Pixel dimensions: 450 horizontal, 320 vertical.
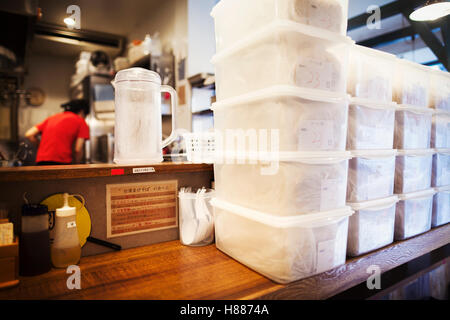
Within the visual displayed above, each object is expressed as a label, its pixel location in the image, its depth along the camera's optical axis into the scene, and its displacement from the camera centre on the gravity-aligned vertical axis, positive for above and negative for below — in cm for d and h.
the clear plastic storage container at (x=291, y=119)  91 +10
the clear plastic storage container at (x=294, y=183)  92 -13
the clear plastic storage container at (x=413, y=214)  133 -33
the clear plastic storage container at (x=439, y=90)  154 +34
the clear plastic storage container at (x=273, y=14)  93 +48
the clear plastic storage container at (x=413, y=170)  134 -11
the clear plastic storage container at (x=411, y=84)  134 +33
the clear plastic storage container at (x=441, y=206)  155 -33
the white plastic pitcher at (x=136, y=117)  131 +13
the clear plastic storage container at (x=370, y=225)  113 -33
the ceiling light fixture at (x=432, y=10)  204 +109
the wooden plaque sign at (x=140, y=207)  118 -28
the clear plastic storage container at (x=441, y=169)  154 -11
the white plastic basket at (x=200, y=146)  145 +0
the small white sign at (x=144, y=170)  118 -11
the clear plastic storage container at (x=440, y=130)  154 +11
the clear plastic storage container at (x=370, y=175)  114 -11
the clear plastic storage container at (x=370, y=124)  114 +10
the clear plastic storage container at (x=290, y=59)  91 +31
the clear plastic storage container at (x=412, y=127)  134 +11
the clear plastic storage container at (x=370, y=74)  116 +33
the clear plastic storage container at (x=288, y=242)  91 -34
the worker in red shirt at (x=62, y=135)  304 +9
